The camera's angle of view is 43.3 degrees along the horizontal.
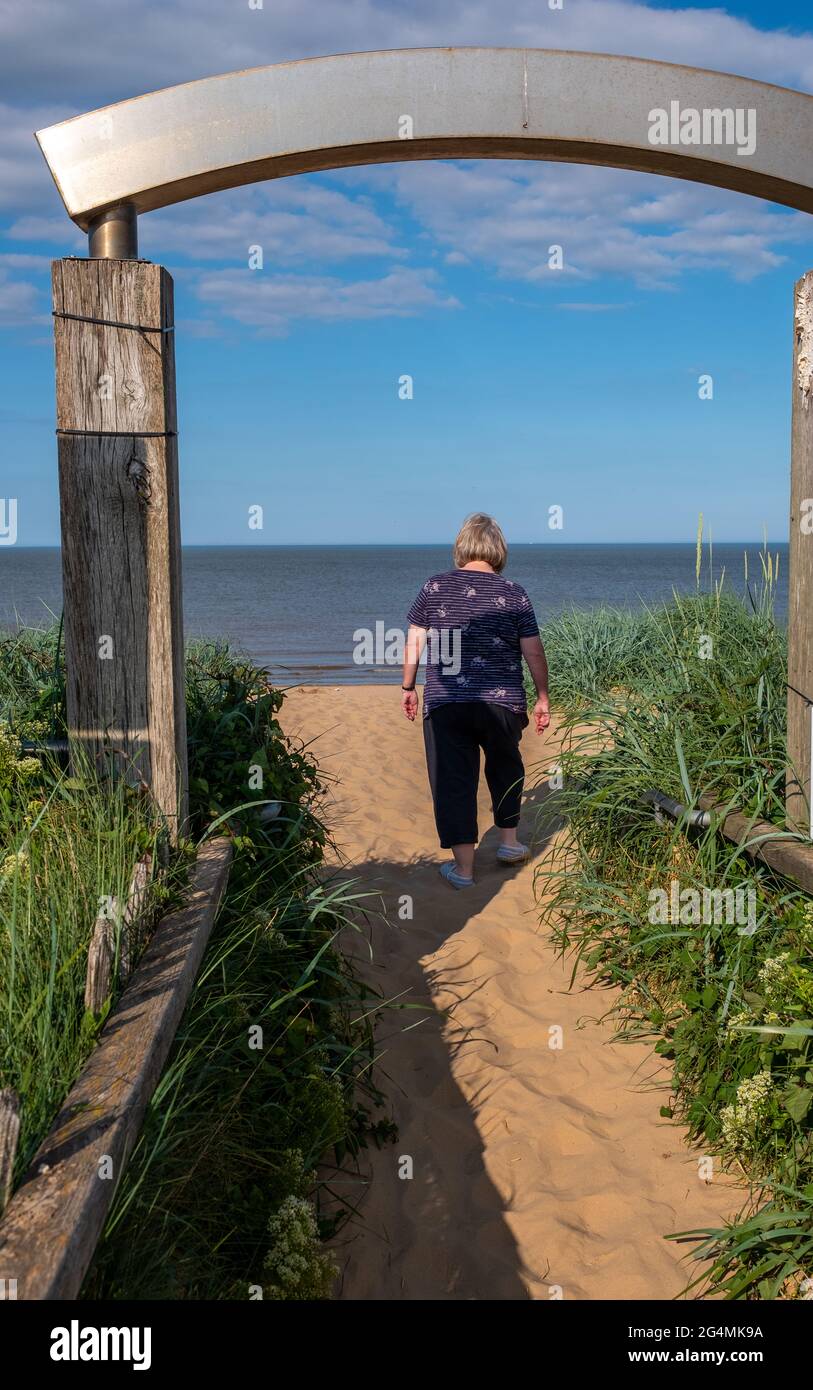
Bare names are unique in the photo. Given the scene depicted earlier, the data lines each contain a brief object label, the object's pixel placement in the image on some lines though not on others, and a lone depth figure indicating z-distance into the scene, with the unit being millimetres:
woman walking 5867
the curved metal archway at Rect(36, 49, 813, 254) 3686
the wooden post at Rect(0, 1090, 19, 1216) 1863
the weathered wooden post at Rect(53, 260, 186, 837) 3662
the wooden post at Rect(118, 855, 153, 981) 2904
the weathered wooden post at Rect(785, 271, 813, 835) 3883
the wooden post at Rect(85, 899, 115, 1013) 2578
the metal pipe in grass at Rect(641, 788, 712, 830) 4133
